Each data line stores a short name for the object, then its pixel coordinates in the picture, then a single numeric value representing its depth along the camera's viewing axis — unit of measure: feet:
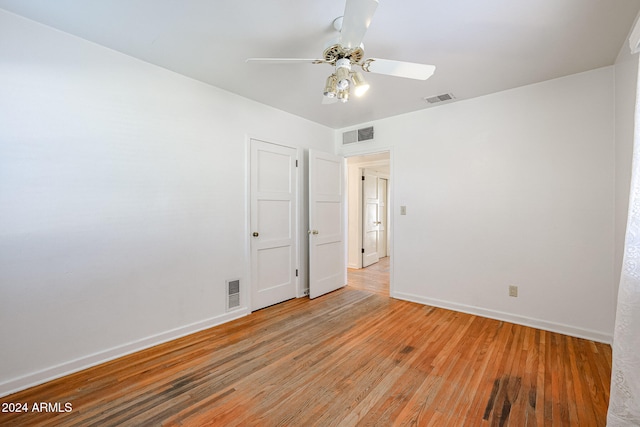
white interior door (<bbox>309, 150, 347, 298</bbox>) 12.30
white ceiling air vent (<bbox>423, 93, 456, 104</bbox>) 10.01
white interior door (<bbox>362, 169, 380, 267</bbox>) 19.01
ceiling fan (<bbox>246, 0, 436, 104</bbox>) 5.24
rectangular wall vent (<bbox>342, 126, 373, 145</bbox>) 13.05
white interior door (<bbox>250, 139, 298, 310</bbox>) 10.61
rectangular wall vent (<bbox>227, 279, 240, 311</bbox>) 9.75
